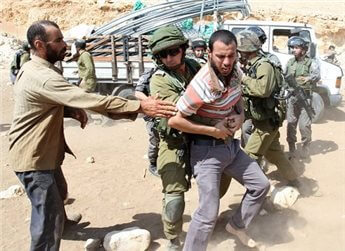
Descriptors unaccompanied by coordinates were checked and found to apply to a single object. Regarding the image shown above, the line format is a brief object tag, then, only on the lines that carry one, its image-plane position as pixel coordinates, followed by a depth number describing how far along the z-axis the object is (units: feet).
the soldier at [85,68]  23.56
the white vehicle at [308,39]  27.09
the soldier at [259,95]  12.23
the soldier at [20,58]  24.61
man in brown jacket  8.52
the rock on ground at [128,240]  11.18
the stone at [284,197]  13.35
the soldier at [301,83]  18.90
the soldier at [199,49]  21.57
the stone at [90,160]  18.99
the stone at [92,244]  11.37
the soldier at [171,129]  9.61
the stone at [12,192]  15.02
